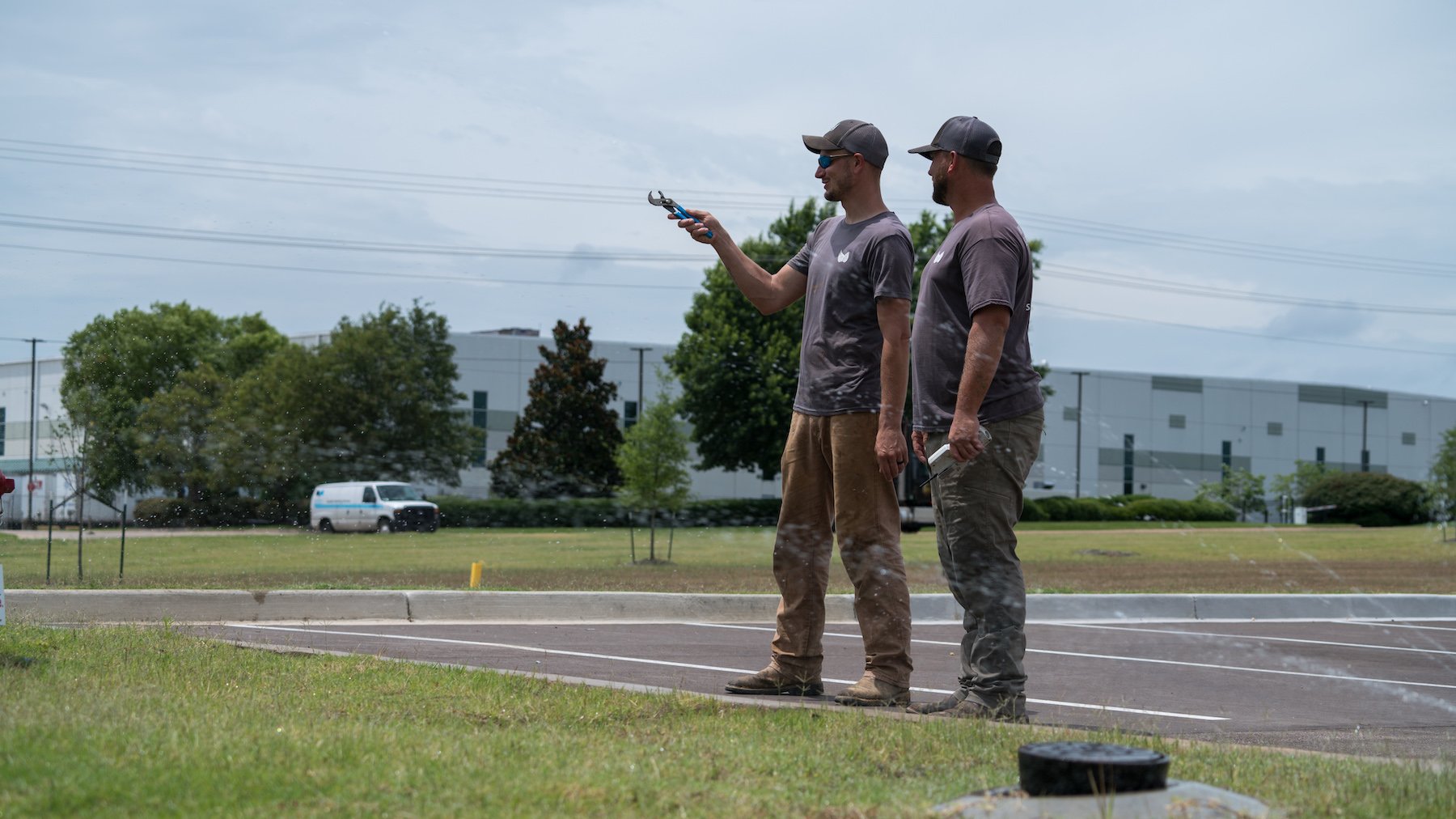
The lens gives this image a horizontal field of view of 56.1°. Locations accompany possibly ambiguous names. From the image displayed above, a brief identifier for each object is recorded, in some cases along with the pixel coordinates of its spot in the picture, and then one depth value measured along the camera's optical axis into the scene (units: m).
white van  43.28
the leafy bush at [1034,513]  54.78
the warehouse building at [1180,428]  64.62
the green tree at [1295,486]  60.12
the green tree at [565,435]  56.97
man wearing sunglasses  5.37
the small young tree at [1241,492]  63.69
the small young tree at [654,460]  25.31
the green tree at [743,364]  43.16
